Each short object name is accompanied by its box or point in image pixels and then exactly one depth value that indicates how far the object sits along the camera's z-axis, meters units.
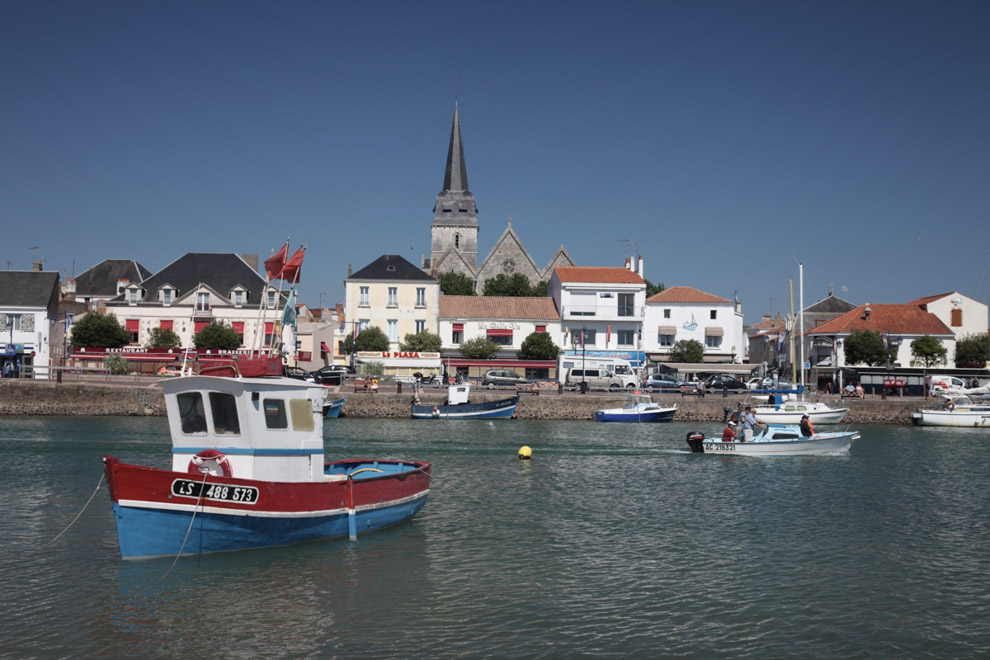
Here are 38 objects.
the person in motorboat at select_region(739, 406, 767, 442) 37.97
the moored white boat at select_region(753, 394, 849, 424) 49.81
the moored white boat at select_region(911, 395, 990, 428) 55.97
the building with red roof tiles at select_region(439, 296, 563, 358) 78.62
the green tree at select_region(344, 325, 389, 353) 74.44
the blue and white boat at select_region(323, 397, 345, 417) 53.68
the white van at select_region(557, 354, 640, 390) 66.62
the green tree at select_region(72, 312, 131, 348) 67.25
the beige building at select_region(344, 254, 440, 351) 77.81
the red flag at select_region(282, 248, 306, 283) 19.98
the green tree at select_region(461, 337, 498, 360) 74.19
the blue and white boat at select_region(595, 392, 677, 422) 55.75
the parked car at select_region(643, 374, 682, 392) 63.94
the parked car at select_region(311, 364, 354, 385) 61.84
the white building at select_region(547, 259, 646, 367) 79.31
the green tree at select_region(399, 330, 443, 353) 74.50
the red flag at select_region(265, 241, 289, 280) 19.84
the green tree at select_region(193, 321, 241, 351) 66.88
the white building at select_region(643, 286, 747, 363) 80.06
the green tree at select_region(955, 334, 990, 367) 75.62
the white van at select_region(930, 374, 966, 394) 65.00
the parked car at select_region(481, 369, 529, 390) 64.12
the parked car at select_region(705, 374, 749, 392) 65.62
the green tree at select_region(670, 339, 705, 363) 76.62
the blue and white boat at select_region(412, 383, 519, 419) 54.97
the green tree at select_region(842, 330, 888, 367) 72.62
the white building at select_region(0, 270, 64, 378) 67.81
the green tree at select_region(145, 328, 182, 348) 69.31
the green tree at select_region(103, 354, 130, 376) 61.35
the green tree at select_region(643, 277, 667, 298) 101.38
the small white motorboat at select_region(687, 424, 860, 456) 37.81
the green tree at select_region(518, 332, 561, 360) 74.69
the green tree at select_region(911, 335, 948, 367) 74.44
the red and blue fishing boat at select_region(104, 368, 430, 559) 16.39
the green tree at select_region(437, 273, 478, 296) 105.06
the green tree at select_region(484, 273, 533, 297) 105.31
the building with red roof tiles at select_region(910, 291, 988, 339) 84.38
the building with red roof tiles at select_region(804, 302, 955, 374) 77.44
